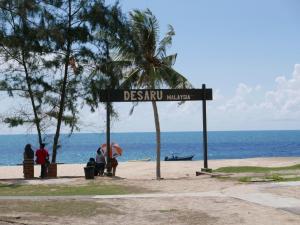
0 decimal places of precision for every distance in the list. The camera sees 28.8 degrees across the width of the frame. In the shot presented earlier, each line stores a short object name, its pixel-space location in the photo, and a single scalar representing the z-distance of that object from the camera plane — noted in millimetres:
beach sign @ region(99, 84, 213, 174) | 24812
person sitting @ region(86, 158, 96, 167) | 23403
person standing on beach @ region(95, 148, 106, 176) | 24469
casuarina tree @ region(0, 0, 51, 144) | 25312
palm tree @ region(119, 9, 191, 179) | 27562
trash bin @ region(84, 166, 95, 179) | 22109
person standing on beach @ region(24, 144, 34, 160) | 24925
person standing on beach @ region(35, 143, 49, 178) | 24891
